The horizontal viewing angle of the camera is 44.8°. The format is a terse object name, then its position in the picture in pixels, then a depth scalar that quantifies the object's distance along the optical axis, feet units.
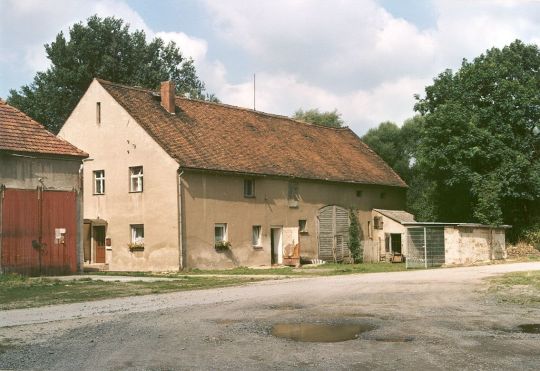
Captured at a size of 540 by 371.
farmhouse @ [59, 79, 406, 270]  104.88
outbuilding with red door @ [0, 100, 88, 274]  81.41
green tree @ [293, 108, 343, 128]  229.86
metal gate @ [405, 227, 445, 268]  107.76
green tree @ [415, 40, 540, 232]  130.72
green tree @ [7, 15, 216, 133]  165.89
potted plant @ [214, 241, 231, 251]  107.14
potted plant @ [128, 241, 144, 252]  107.34
